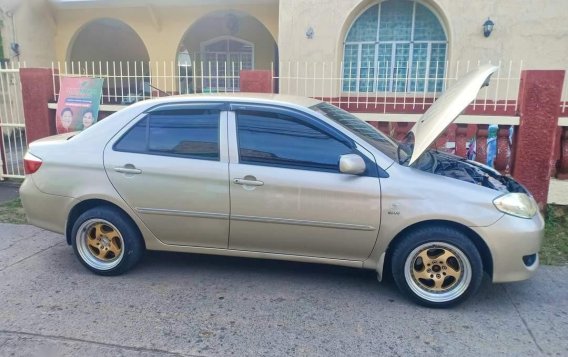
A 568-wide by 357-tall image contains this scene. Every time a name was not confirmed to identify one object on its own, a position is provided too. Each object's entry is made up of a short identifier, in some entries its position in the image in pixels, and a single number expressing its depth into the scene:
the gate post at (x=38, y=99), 7.02
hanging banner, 6.86
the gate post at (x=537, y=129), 5.29
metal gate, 7.26
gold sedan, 3.40
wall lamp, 9.65
